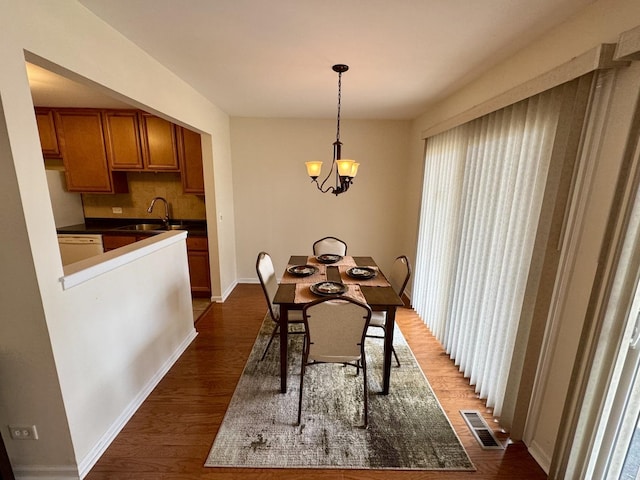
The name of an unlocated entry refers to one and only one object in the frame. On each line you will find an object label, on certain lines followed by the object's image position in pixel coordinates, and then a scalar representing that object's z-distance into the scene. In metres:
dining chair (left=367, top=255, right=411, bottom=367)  2.52
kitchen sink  4.12
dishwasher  3.61
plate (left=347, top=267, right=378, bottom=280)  2.62
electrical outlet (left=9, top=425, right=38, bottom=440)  1.53
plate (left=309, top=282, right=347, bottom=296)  2.21
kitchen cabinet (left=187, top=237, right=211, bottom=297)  3.87
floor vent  1.84
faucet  4.21
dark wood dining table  2.08
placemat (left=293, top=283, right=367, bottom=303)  2.13
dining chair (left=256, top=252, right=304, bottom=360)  2.47
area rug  1.72
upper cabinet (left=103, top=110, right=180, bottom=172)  3.68
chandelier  2.26
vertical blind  1.75
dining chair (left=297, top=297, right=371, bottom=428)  1.84
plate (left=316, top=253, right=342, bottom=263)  3.10
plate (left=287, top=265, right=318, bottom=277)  2.66
